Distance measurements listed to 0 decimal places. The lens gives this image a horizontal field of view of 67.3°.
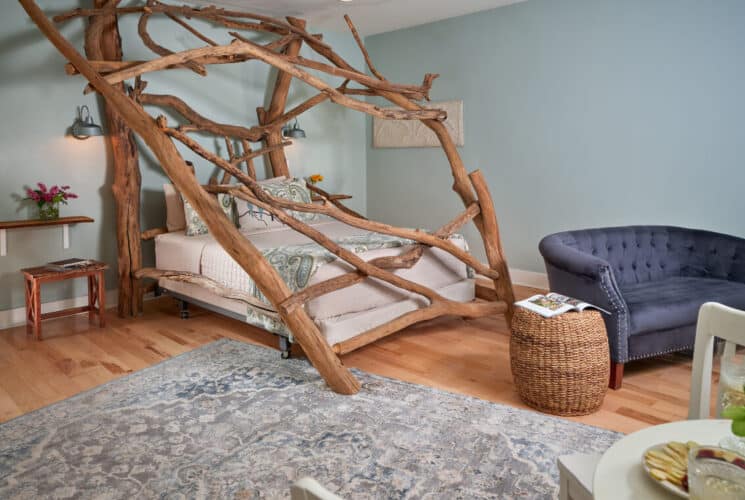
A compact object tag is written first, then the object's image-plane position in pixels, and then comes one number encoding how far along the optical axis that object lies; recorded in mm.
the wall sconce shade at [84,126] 4359
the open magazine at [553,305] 2883
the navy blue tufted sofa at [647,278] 3158
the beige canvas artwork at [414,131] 5945
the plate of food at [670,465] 1004
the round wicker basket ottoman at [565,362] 2797
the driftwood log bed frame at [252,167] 3152
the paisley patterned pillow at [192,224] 4676
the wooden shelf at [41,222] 4129
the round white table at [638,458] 1020
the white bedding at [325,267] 3545
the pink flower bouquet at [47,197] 4297
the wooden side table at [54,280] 4039
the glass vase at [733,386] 1062
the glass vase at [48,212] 4348
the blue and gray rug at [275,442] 2248
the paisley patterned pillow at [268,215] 4855
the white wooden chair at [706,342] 1508
